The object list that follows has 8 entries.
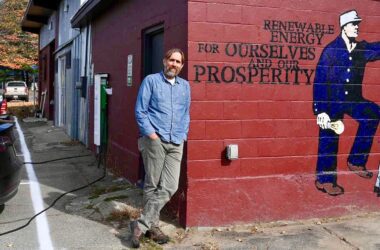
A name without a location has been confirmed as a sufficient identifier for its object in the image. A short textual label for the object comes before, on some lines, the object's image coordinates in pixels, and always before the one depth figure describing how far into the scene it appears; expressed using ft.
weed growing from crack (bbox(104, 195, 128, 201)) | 22.01
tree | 132.26
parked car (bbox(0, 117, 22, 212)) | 18.86
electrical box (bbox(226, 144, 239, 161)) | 18.29
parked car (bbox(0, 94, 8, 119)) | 51.17
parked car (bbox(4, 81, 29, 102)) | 120.78
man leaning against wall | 15.93
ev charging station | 29.60
